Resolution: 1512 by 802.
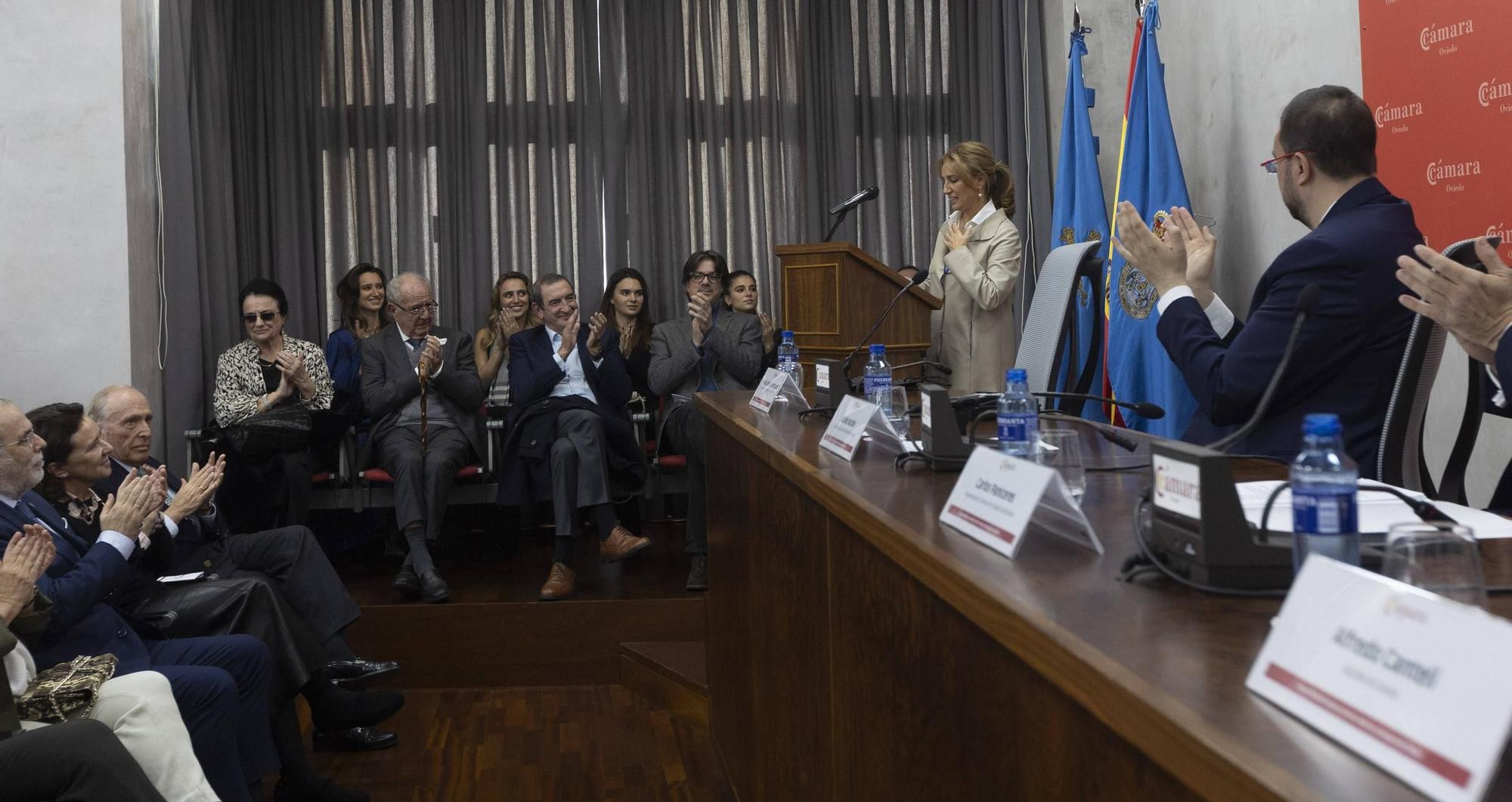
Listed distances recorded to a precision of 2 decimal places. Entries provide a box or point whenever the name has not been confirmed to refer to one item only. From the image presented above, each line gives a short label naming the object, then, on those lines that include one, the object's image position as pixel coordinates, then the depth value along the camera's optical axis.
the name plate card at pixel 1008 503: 1.09
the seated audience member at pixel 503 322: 5.23
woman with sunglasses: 4.43
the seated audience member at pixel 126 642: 2.48
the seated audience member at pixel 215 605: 2.83
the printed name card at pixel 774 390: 2.84
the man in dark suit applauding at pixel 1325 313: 1.98
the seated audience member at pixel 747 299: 5.27
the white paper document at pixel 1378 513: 1.09
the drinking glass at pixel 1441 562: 0.76
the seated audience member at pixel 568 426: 4.48
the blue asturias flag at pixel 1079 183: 4.46
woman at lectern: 3.92
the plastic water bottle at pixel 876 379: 2.49
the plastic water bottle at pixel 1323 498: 0.86
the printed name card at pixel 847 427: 1.86
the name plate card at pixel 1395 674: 0.56
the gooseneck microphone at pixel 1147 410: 1.84
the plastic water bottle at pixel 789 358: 3.41
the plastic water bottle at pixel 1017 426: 1.47
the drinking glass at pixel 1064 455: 1.47
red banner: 2.61
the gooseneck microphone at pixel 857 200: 3.40
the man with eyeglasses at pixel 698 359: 4.81
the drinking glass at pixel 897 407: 2.21
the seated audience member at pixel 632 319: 5.09
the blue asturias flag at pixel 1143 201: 3.85
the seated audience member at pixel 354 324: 5.00
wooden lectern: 3.67
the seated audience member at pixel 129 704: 2.25
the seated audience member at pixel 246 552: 3.30
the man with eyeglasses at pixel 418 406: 4.52
